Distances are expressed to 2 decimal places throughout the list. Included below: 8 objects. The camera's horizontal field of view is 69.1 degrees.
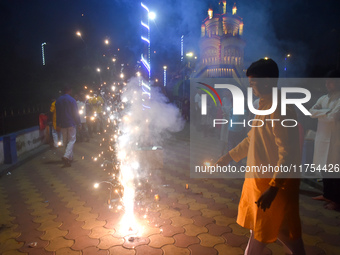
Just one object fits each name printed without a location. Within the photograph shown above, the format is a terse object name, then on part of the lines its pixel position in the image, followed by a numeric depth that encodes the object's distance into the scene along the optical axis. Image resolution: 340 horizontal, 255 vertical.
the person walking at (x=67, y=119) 7.05
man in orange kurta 1.99
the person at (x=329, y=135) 4.19
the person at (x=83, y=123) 10.79
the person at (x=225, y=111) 6.84
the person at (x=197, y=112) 14.41
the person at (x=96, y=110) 11.54
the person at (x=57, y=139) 9.71
